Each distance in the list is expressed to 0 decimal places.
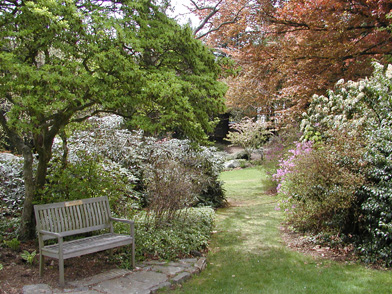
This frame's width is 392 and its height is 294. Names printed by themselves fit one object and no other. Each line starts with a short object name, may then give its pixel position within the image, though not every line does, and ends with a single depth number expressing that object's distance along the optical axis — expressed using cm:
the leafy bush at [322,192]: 540
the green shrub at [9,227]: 557
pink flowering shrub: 746
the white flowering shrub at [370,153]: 503
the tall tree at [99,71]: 413
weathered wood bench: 421
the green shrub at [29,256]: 463
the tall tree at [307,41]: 825
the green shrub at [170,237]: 540
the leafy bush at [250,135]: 2322
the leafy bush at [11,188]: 688
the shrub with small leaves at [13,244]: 501
